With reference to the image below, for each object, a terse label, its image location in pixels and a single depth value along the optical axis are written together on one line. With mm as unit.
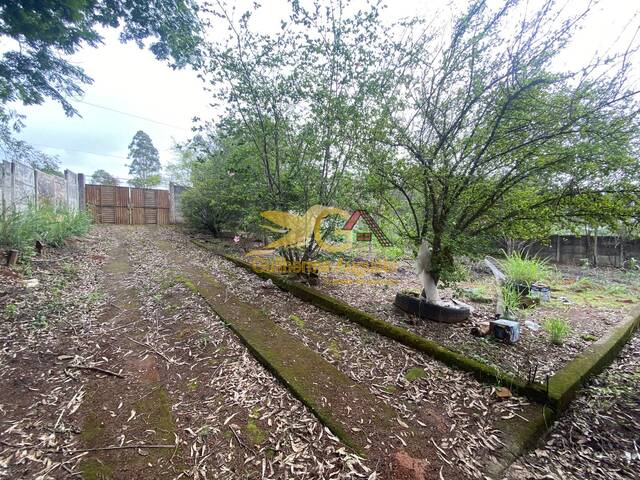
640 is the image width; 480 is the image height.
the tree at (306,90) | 2969
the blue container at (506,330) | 2277
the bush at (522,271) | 3590
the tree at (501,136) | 1857
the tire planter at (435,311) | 2703
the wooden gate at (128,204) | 10094
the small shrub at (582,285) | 4508
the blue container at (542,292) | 3715
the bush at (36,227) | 3682
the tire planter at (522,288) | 3513
